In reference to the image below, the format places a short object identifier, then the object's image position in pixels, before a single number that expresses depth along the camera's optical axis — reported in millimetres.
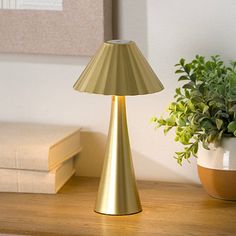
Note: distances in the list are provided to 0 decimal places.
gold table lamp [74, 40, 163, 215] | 1584
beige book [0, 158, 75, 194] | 1731
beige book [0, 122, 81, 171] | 1700
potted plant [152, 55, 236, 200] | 1656
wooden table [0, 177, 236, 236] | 1569
